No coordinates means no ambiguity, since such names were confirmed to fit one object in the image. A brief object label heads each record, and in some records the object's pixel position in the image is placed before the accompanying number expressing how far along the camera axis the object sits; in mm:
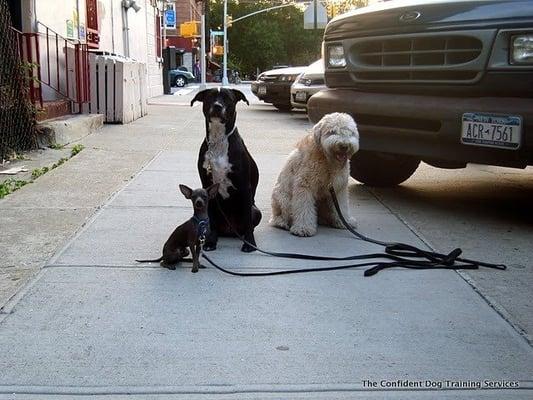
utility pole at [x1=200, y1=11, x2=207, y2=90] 33656
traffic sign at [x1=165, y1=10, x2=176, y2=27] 39894
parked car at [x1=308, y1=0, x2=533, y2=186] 4871
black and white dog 4680
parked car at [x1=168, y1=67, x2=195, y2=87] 46500
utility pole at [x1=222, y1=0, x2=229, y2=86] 49781
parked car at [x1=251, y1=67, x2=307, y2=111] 18484
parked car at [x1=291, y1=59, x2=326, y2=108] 15625
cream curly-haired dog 4930
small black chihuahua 4195
